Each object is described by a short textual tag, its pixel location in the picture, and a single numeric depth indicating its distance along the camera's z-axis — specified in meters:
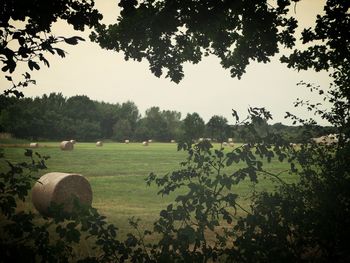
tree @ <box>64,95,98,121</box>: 92.06
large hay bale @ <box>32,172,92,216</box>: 9.39
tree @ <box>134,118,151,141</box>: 92.90
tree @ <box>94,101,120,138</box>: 94.94
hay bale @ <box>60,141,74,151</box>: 37.50
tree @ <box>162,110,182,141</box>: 97.25
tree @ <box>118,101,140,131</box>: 100.75
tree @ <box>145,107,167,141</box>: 96.12
